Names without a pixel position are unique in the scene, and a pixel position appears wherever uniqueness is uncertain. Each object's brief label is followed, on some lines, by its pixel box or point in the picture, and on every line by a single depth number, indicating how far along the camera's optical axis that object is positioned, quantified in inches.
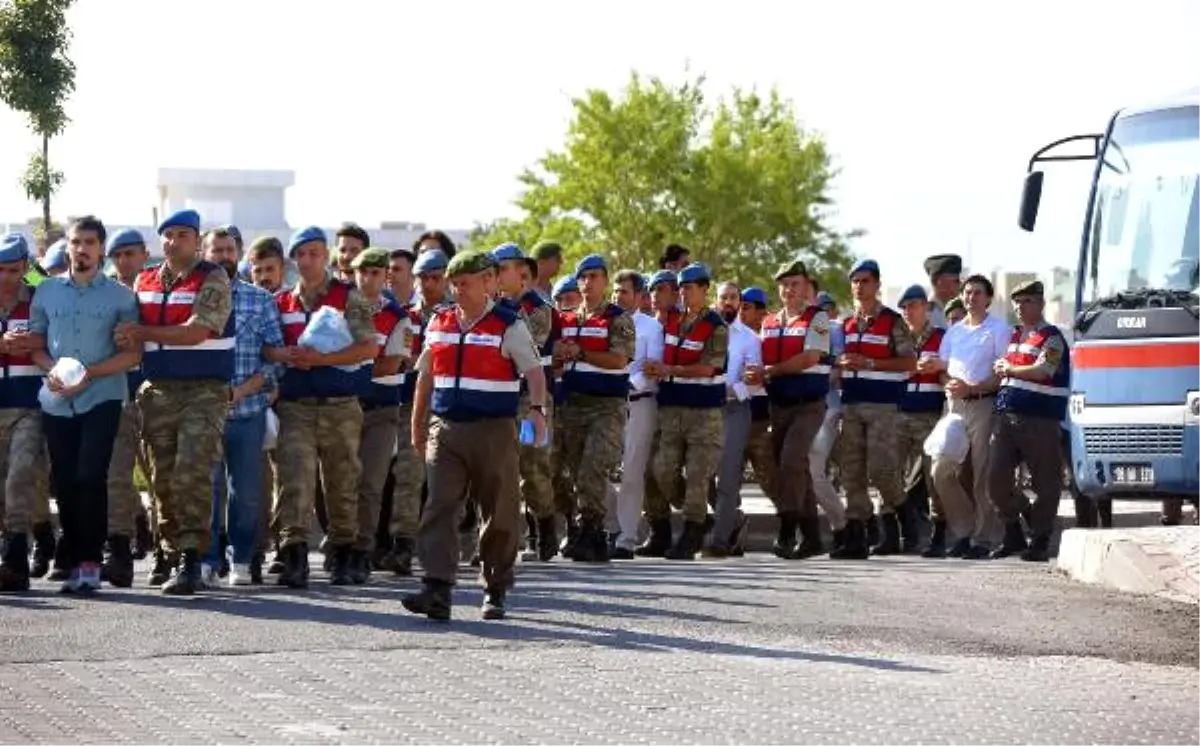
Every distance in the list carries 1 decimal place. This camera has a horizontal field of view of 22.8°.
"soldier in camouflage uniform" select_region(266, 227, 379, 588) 690.8
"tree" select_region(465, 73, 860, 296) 2524.6
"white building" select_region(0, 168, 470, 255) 6560.0
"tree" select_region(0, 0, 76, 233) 1346.0
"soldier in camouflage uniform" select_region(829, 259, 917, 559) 912.9
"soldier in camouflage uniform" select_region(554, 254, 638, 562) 834.8
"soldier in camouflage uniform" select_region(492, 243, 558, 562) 788.6
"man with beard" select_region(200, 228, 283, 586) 687.1
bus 876.6
